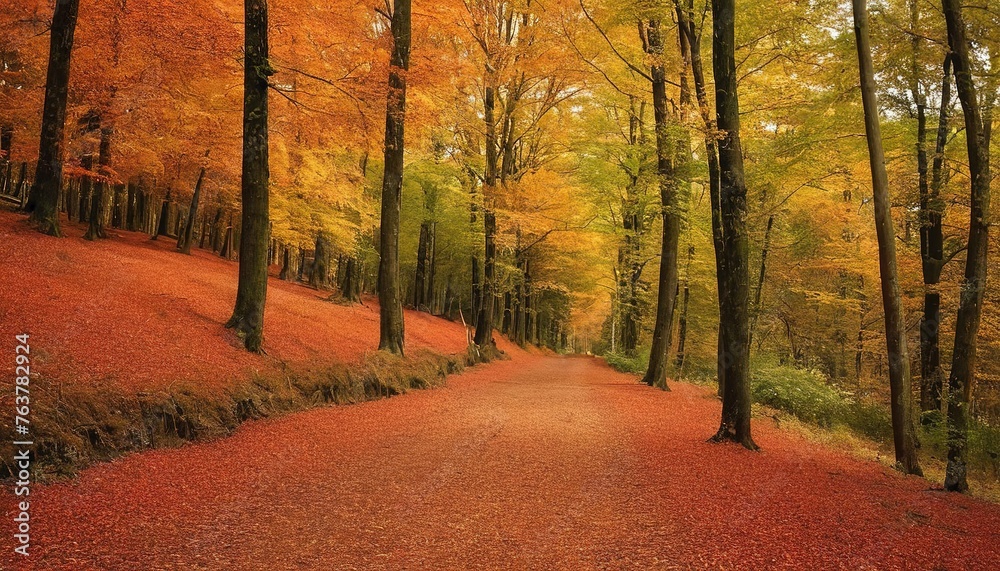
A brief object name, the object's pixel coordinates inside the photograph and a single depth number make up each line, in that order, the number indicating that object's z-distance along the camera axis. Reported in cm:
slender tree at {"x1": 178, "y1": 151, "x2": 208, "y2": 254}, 2195
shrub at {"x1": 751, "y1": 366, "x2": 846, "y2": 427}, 1444
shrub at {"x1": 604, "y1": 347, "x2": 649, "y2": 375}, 2394
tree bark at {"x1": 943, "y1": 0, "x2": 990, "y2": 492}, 727
